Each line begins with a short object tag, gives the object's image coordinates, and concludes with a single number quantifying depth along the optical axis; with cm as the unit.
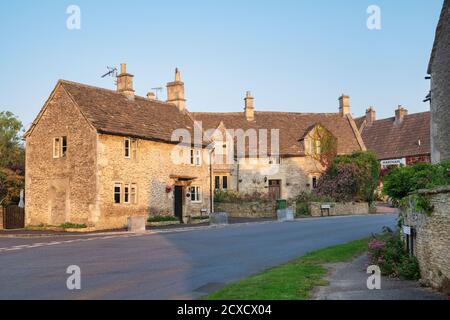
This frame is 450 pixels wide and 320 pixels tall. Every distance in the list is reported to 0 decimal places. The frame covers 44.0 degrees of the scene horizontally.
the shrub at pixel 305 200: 4425
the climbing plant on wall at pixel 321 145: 5134
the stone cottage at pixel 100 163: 3406
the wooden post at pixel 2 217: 3778
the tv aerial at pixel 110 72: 4773
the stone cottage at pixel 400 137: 5969
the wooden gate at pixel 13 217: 3808
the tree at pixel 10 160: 4181
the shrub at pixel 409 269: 1249
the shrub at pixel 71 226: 3341
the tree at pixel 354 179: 4672
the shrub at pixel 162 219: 3699
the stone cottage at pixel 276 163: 5072
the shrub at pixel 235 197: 4638
